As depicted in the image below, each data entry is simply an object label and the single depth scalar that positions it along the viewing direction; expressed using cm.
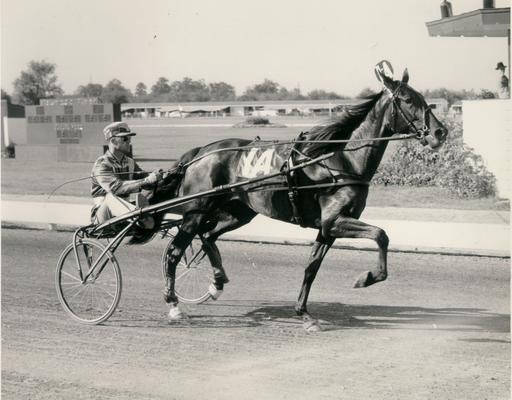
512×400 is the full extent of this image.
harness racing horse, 676
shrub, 1538
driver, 760
